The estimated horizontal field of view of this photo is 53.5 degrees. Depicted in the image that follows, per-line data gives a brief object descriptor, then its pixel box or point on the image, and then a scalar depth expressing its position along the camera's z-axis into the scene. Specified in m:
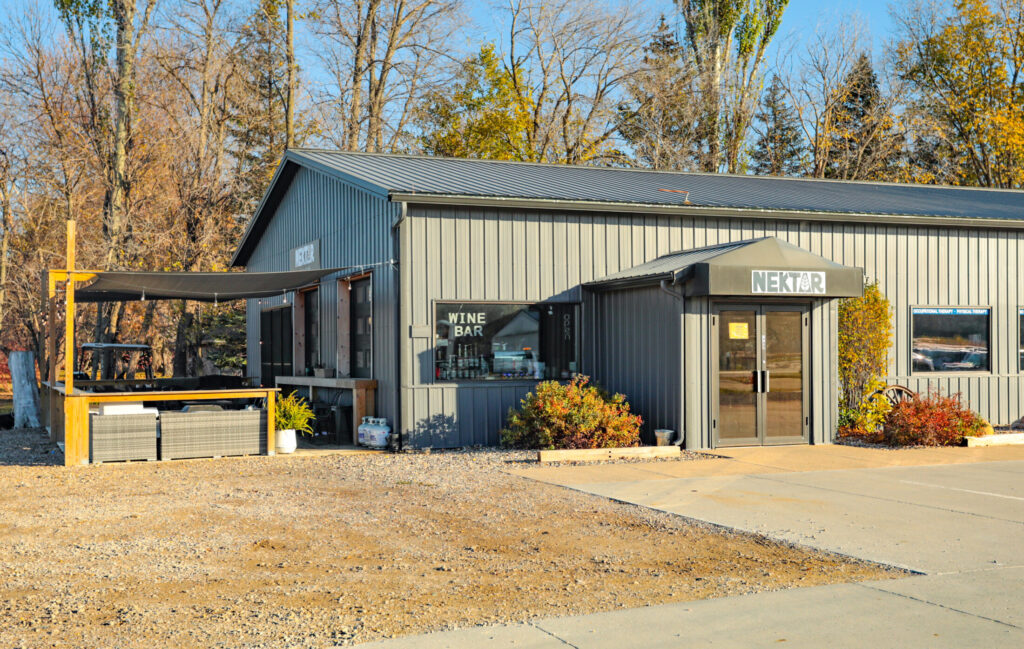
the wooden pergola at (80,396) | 12.23
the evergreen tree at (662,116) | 34.69
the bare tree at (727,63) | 35.34
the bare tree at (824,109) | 35.16
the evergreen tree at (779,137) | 37.88
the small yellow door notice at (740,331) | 13.53
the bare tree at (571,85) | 34.06
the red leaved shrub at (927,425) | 13.88
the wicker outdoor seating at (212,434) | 12.81
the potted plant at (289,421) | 13.63
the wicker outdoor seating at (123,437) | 12.41
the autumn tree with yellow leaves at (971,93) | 34.50
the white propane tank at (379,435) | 13.85
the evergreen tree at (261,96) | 29.77
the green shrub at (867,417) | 14.73
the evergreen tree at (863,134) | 35.00
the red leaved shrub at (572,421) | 12.84
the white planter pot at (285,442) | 13.62
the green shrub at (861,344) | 15.01
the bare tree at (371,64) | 31.50
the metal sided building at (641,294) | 13.46
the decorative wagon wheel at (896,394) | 15.51
